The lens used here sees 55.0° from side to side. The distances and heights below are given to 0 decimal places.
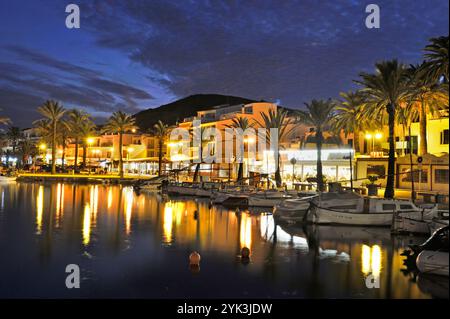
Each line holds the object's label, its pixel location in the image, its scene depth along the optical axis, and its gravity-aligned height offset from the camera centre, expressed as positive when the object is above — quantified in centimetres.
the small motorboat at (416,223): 2620 -281
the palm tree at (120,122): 9000 +1119
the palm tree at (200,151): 6237 +426
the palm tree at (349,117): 5478 +785
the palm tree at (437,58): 3506 +992
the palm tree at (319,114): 5009 +730
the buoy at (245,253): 2008 -360
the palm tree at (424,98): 4184 +797
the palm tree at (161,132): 9475 +954
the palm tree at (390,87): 3797 +803
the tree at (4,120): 6756 +844
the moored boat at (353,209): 2894 -221
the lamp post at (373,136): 5453 +530
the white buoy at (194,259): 1859 -364
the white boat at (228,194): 4538 -198
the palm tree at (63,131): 9960 +1003
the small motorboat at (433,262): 1609 -321
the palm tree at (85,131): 9931 +998
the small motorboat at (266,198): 4281 -221
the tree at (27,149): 13138 +779
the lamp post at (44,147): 11145 +690
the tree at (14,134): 14109 +1320
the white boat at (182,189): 5668 -185
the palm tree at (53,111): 8862 +1297
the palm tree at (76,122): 9900 +1215
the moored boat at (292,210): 3175 -250
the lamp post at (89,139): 9902 +817
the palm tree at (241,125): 6875 +841
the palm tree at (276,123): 5941 +742
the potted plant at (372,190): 3922 -118
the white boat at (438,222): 2197 -229
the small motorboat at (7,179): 7730 -95
